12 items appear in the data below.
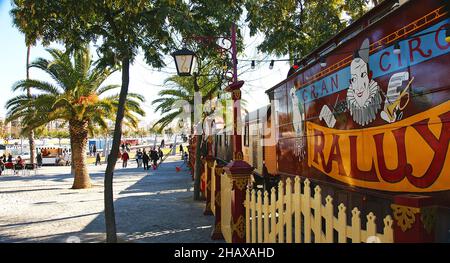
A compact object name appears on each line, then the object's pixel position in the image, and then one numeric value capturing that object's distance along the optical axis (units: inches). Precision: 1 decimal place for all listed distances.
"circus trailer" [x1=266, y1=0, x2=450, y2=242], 142.9
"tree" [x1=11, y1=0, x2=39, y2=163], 244.7
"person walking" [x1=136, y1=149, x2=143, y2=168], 1245.1
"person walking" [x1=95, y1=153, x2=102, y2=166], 1401.9
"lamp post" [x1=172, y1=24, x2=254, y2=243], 242.4
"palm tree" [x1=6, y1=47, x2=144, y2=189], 701.9
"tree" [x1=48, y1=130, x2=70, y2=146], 3516.2
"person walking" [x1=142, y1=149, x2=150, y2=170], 1153.1
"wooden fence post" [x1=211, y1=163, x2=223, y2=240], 306.3
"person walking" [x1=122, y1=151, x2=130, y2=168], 1254.7
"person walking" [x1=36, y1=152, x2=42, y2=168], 1424.7
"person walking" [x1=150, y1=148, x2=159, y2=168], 1158.3
